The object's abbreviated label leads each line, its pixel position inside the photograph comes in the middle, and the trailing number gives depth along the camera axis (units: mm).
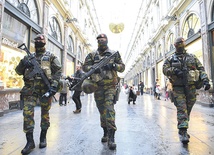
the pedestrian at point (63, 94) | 8528
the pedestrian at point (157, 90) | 12726
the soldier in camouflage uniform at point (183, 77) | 2996
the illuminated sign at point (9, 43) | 6314
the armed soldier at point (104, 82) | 2740
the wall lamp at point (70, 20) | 13070
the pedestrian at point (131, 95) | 9469
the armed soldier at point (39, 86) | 2564
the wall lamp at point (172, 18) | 12142
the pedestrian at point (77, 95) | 6285
